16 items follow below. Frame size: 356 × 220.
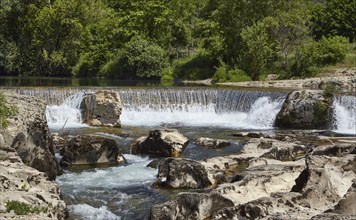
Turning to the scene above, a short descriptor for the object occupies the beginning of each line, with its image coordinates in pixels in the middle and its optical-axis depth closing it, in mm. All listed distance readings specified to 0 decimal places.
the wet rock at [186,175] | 11875
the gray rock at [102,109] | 22703
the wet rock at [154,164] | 14188
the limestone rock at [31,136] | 11523
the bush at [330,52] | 37625
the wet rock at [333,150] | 14383
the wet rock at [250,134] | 19420
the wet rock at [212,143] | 17062
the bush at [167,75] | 43591
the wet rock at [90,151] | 14234
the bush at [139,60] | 45000
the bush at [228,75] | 37875
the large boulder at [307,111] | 23047
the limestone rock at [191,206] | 9109
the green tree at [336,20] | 44719
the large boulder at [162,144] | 15625
